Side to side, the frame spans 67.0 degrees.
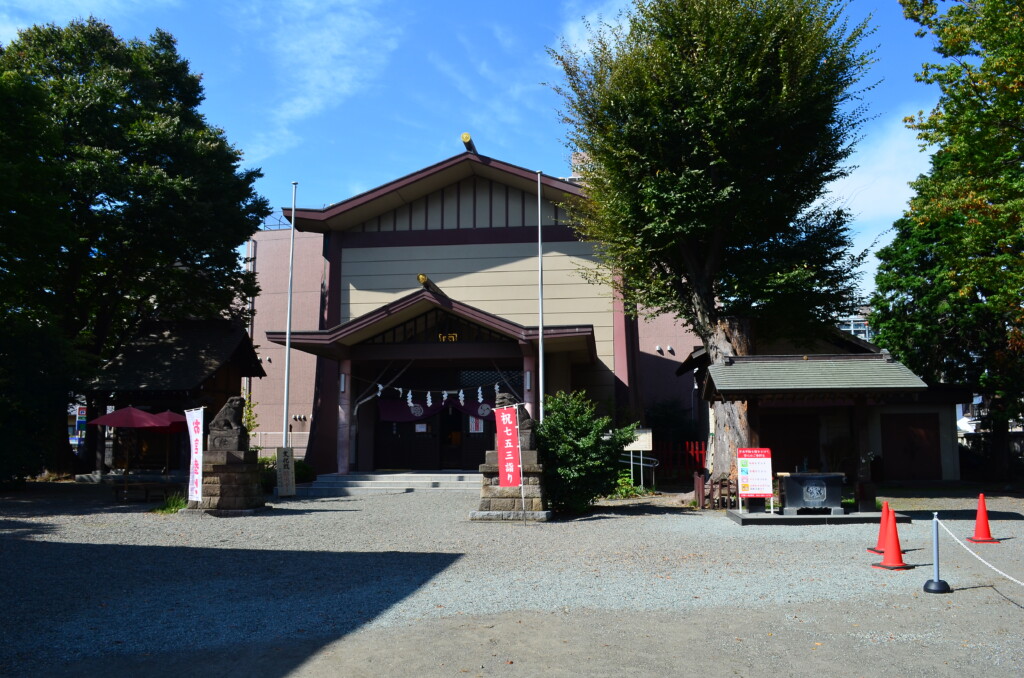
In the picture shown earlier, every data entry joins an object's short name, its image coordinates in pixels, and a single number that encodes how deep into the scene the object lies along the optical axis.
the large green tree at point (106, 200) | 19.44
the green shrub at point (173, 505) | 15.83
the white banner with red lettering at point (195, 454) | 15.05
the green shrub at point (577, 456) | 14.98
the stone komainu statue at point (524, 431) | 14.41
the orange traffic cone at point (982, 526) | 11.20
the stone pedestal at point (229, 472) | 15.17
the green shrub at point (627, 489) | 20.37
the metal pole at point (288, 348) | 20.72
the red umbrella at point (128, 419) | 20.04
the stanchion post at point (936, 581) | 7.62
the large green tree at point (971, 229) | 17.64
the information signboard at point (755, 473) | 14.27
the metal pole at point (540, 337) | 20.48
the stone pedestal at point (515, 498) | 14.07
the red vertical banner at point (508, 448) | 14.06
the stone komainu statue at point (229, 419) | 15.73
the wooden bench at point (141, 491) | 17.72
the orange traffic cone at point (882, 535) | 9.60
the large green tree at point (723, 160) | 16.91
